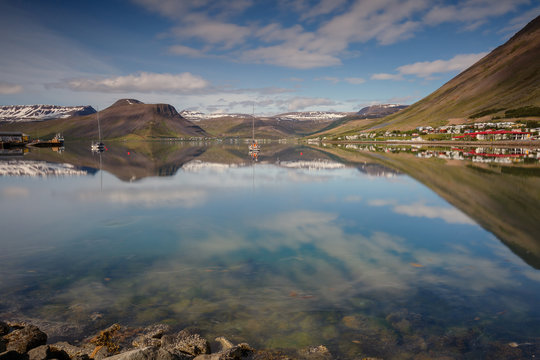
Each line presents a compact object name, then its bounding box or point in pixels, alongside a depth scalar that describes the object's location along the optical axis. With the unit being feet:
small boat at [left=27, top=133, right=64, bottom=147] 535.93
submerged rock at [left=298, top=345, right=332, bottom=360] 27.02
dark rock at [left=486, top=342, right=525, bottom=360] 26.78
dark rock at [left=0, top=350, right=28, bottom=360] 23.82
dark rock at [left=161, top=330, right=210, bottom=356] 26.66
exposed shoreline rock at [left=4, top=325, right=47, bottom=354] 26.81
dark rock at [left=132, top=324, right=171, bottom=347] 28.17
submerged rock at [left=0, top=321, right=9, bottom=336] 29.51
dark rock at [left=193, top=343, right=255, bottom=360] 25.13
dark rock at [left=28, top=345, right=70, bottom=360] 25.02
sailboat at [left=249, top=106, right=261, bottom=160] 351.05
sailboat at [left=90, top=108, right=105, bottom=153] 402.87
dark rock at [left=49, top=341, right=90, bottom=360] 26.40
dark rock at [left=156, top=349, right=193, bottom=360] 24.23
